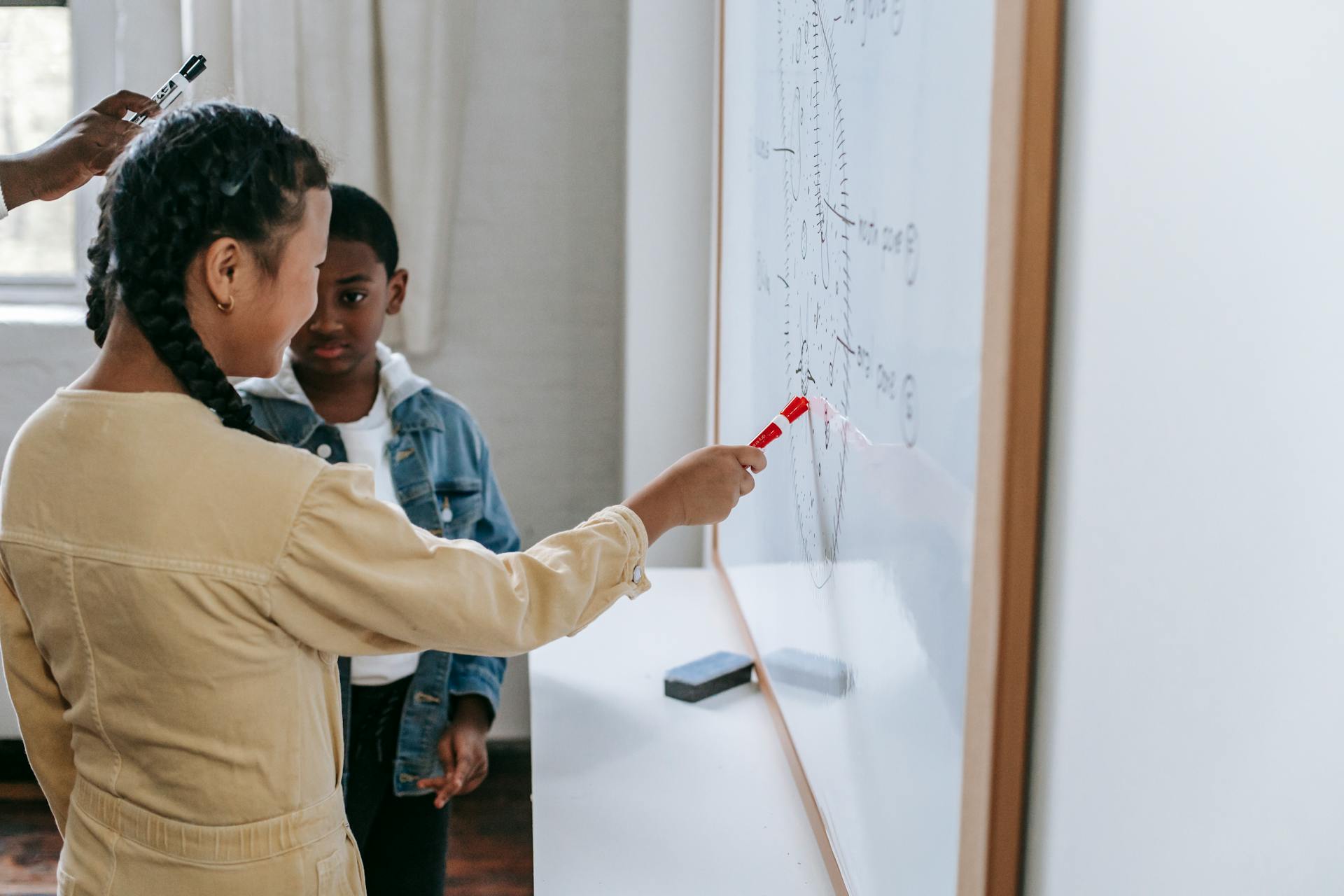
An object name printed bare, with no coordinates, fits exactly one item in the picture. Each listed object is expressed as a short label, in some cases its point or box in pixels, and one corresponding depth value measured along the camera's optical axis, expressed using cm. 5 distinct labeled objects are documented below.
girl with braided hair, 82
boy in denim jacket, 142
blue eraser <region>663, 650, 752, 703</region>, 144
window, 251
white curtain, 221
